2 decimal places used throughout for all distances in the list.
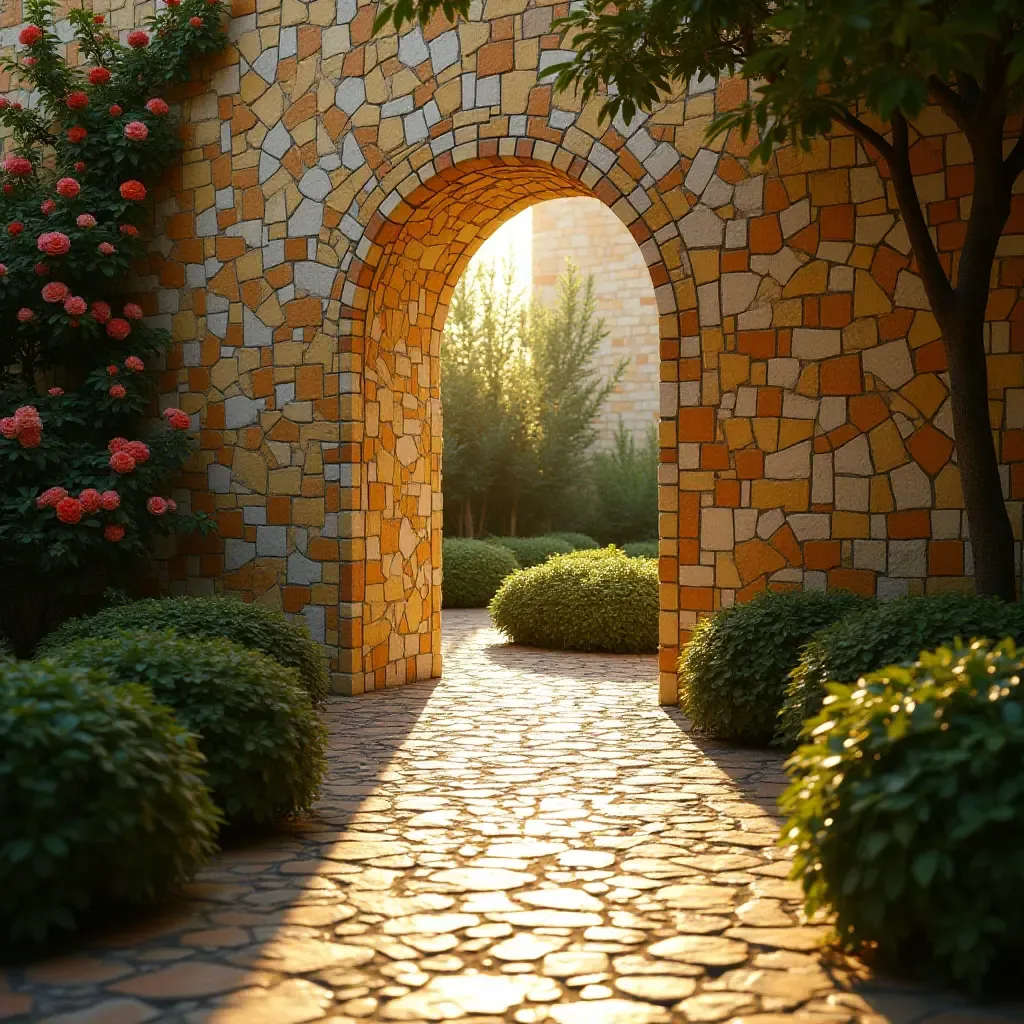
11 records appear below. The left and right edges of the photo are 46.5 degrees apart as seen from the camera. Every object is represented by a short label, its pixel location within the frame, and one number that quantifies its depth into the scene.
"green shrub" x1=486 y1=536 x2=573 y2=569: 16.12
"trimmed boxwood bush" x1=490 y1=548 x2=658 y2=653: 10.12
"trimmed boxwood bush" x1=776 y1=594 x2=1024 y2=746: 4.86
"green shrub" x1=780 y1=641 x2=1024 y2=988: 2.90
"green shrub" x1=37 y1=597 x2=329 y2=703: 6.23
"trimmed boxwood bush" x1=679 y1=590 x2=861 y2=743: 5.84
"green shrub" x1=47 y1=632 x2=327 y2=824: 4.25
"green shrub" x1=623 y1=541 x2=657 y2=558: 15.98
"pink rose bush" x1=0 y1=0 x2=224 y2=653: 7.87
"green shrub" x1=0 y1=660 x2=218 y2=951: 3.21
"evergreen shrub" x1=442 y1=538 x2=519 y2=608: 14.97
